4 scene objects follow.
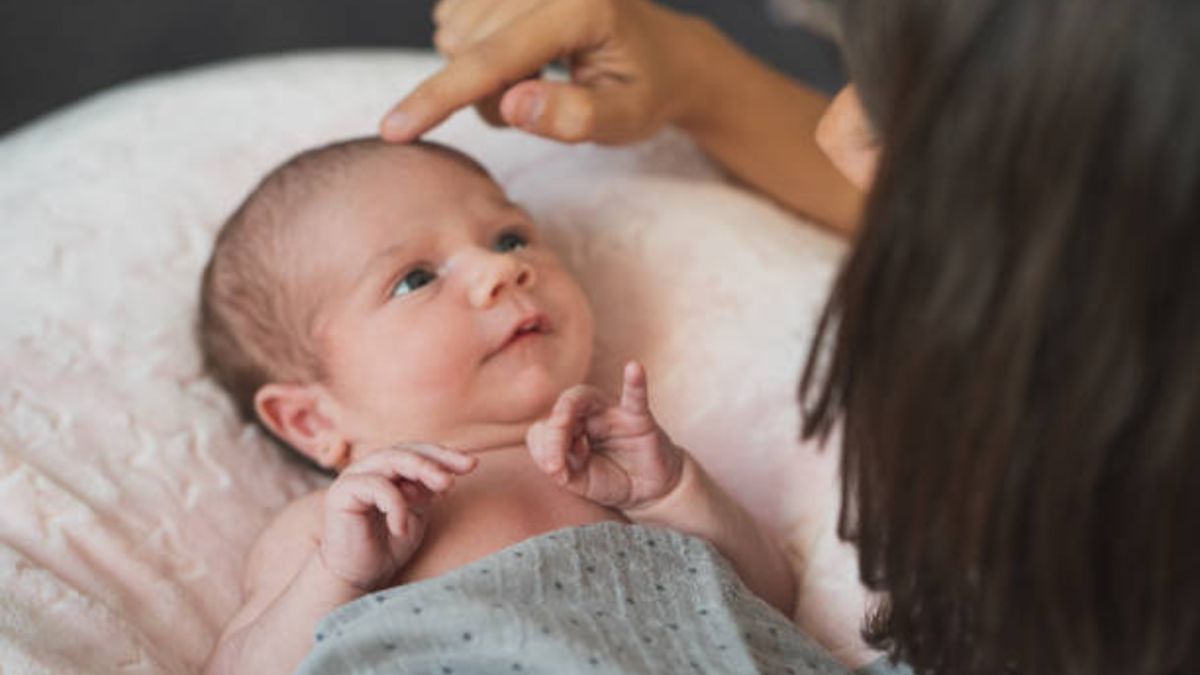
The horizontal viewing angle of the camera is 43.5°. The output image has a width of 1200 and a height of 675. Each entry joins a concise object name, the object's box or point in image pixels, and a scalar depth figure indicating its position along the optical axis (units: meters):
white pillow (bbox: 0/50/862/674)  1.03
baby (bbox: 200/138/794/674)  0.96
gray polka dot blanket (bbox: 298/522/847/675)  0.86
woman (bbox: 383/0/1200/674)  0.56
